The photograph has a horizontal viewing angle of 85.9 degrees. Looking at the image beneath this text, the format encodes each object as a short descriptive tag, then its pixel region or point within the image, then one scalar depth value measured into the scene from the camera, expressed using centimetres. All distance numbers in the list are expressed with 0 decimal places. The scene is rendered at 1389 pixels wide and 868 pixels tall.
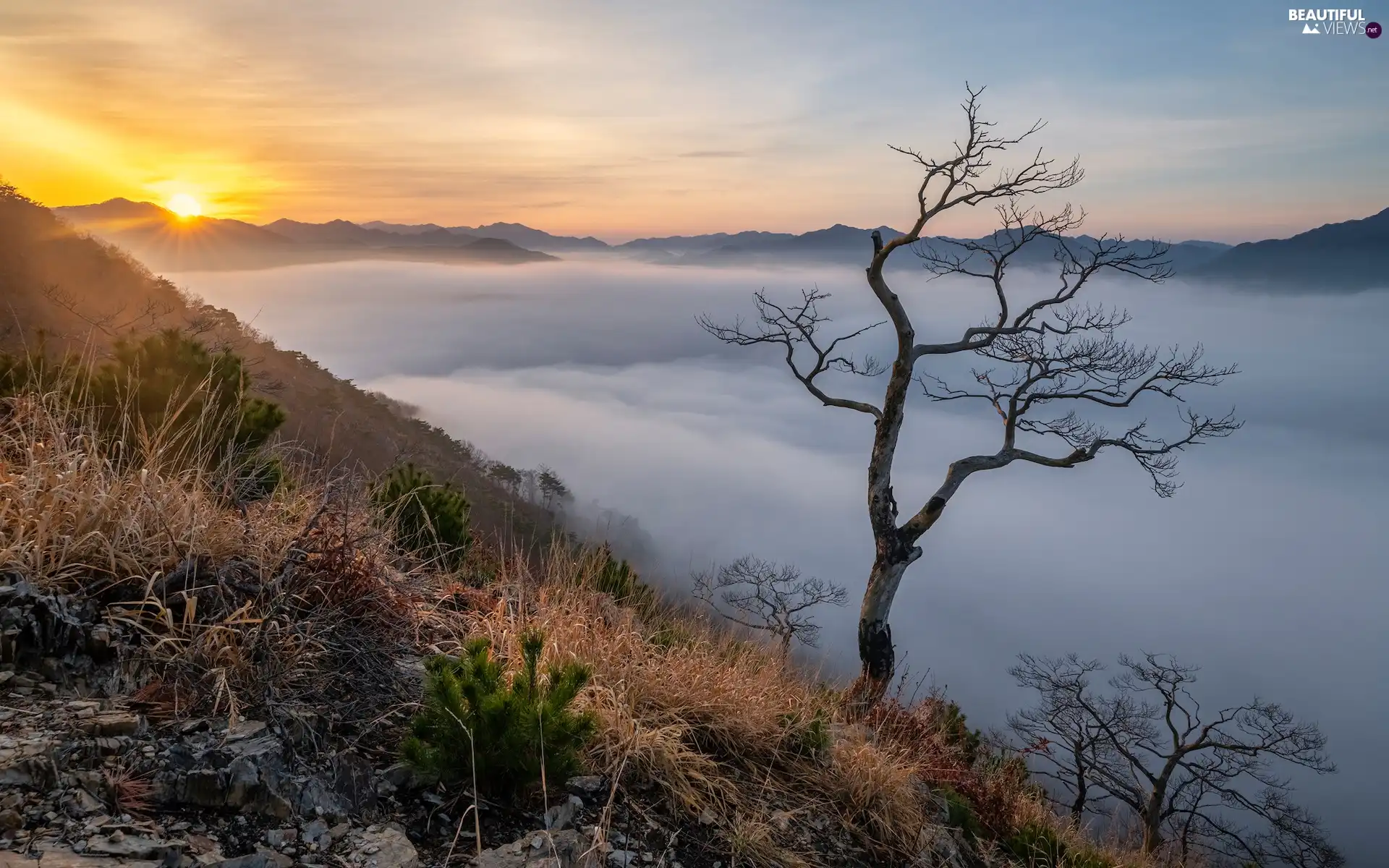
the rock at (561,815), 275
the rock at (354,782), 257
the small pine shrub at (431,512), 639
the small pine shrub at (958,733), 927
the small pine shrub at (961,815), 493
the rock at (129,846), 197
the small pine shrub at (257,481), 400
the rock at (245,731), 254
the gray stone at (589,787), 301
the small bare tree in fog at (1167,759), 1786
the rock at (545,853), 250
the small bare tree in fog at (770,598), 1762
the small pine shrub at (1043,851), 493
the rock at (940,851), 383
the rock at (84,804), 208
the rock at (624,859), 270
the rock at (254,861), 212
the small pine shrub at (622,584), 626
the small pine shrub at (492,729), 268
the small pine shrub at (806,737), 395
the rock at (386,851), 232
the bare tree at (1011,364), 1321
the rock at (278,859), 219
